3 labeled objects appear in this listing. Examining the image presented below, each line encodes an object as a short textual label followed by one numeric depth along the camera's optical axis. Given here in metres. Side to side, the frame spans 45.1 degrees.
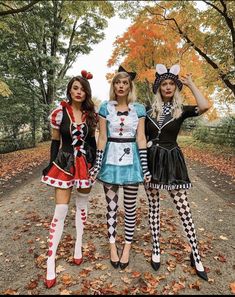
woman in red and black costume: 3.51
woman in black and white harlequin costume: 3.62
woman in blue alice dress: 3.61
